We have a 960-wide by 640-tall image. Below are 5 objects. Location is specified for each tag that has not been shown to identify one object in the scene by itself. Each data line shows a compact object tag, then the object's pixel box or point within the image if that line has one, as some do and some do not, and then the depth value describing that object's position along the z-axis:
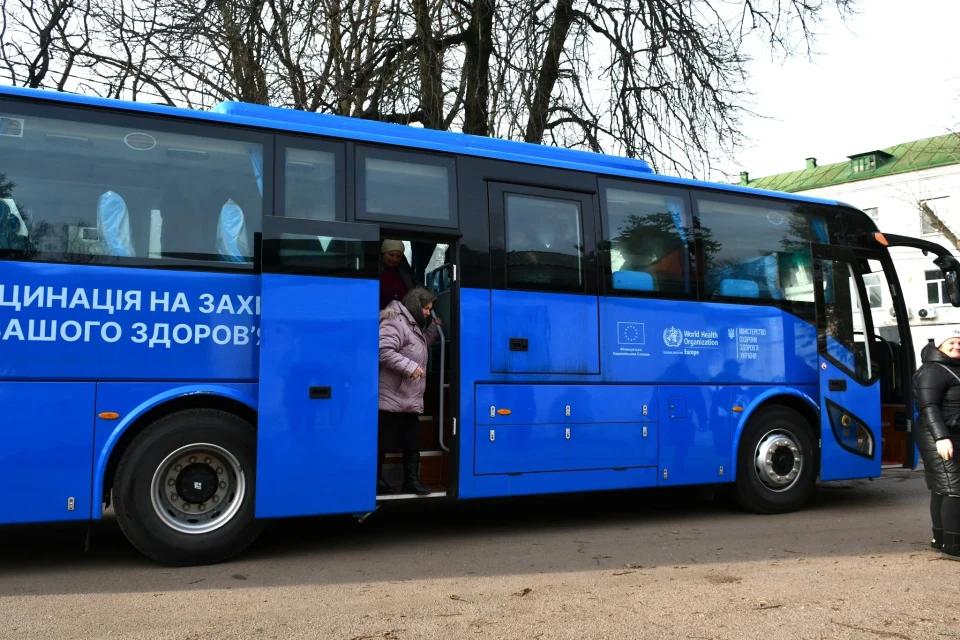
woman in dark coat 6.20
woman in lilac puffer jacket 6.75
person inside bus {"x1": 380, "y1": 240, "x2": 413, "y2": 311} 7.34
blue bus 5.67
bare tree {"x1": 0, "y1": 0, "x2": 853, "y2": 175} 11.90
